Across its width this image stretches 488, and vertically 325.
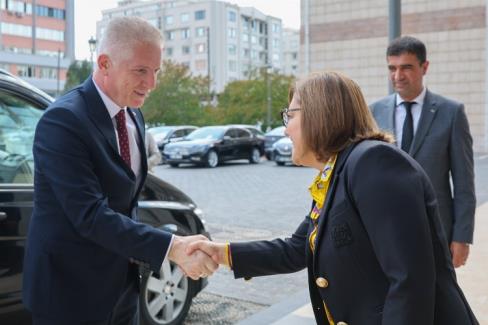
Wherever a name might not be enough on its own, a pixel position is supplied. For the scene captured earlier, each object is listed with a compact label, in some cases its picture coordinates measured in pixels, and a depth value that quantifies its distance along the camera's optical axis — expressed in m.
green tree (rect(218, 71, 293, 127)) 46.06
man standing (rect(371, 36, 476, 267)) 3.56
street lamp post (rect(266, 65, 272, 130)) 42.58
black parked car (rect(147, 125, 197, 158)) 25.19
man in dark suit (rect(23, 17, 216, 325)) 2.23
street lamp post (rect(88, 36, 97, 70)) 29.64
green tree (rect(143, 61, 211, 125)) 43.81
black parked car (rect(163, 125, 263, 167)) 21.36
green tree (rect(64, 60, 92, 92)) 55.75
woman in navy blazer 1.77
